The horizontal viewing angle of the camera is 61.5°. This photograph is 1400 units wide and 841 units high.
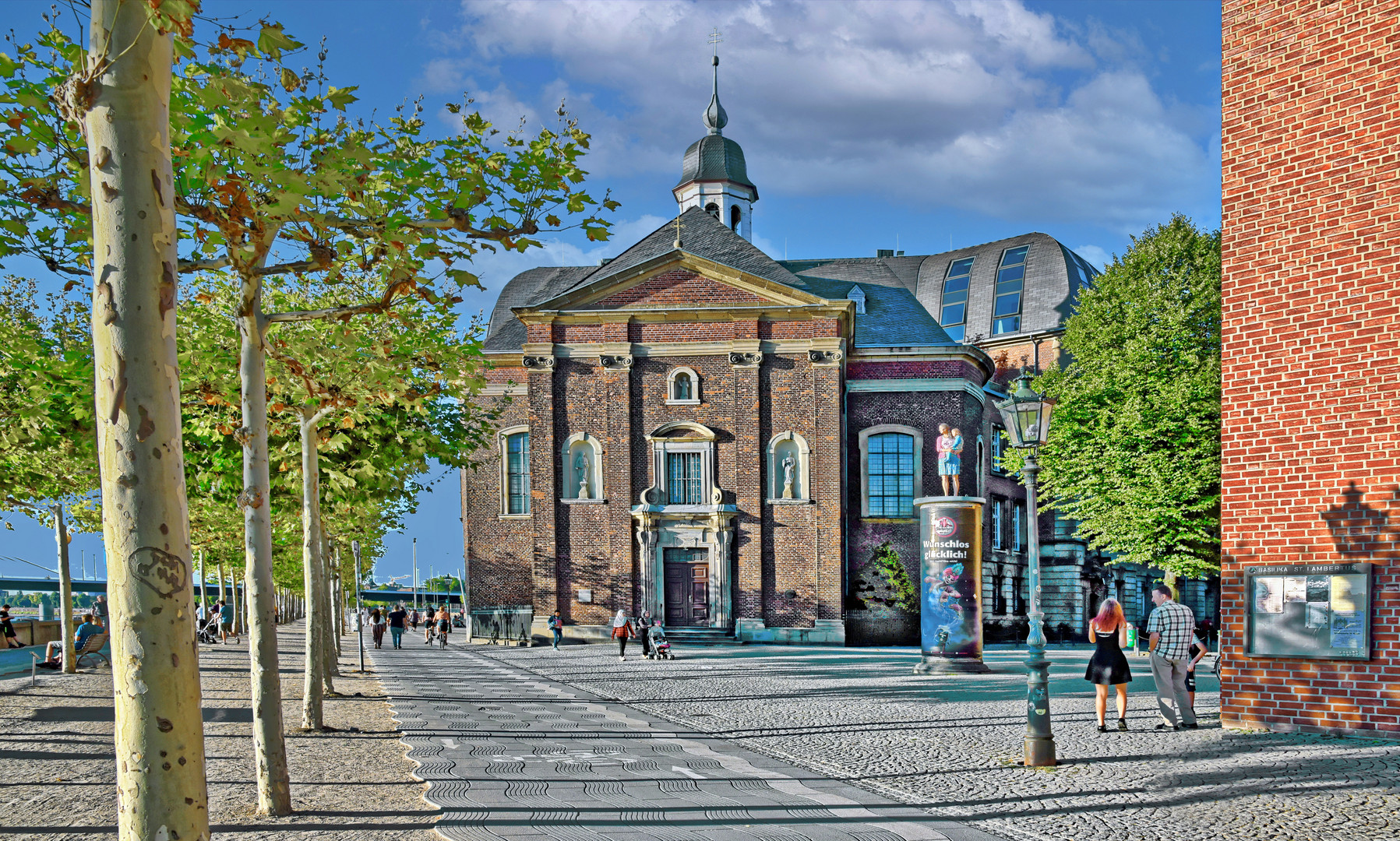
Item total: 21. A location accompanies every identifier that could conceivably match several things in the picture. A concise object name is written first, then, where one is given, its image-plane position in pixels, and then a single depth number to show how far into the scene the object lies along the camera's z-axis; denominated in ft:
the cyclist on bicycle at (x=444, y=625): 133.49
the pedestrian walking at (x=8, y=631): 111.14
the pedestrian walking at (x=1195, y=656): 47.97
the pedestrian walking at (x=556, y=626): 119.97
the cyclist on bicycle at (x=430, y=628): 137.08
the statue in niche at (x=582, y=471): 131.54
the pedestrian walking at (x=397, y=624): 124.98
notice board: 41.09
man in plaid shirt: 44.32
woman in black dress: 43.14
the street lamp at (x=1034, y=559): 36.27
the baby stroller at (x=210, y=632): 122.67
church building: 130.11
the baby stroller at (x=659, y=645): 102.73
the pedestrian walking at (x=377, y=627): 129.59
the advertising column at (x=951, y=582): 76.33
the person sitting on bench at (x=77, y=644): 79.92
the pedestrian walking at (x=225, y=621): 136.56
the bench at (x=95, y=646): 82.28
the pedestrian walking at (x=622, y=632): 100.37
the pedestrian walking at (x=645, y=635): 102.89
